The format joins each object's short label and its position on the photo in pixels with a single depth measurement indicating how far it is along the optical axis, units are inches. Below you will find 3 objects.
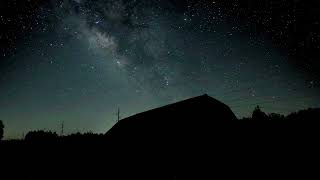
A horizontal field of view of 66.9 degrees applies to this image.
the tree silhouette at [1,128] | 2676.9
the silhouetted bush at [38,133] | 2071.5
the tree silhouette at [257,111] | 2106.5
